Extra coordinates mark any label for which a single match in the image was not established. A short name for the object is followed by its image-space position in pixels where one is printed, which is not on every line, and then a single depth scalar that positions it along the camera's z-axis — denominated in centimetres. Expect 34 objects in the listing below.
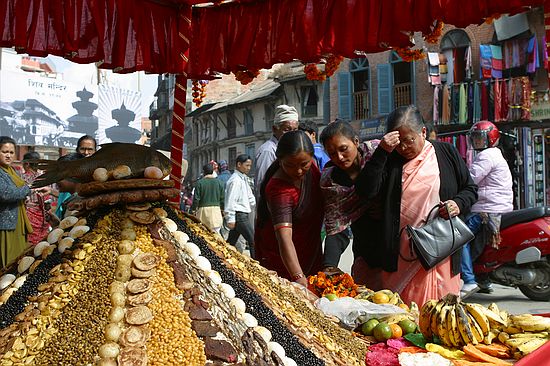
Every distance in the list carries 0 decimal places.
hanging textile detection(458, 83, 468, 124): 1437
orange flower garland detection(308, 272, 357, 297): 246
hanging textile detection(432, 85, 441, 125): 1517
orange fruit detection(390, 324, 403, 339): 199
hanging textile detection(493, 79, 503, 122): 1355
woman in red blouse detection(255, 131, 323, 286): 272
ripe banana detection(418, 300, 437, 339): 196
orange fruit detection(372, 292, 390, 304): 229
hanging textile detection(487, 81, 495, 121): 1372
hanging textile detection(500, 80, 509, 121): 1346
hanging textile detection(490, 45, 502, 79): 1393
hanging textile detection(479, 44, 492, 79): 1393
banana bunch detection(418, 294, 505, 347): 188
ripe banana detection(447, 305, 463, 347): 187
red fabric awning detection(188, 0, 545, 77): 226
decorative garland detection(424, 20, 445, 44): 240
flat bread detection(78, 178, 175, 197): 178
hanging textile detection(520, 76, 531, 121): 1298
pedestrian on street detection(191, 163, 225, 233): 784
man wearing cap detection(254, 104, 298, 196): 395
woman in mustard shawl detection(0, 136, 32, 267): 418
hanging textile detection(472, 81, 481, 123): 1407
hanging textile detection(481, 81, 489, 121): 1388
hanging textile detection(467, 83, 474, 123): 1422
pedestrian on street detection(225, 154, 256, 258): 698
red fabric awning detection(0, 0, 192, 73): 242
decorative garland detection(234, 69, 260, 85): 330
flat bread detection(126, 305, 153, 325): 146
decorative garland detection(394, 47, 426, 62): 275
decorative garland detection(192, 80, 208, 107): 355
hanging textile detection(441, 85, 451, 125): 1481
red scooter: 486
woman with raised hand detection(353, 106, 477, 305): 269
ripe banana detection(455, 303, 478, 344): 187
